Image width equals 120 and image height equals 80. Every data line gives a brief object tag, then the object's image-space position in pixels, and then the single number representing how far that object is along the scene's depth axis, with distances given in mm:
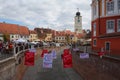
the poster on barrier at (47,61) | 8028
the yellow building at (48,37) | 53130
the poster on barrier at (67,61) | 8890
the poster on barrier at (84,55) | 10581
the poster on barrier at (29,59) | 8827
